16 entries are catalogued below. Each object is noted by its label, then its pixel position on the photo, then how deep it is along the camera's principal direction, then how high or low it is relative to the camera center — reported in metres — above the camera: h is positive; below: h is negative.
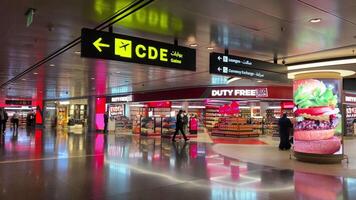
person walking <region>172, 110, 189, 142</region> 16.98 -0.52
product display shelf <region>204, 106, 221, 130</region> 26.47 -0.17
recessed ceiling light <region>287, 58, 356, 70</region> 10.93 +1.72
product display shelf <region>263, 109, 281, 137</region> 22.19 -0.51
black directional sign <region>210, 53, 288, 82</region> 8.10 +1.18
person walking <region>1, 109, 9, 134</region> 21.99 -0.49
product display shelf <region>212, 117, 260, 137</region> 20.78 -0.87
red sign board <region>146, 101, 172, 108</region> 25.80 +0.72
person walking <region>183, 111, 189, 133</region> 18.24 -0.45
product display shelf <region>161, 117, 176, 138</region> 19.43 -0.73
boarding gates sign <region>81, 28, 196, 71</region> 6.18 +1.25
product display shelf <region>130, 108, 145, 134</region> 23.48 -0.83
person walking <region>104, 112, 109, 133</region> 25.52 -0.71
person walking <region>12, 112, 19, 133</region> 27.80 -0.62
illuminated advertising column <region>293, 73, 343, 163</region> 9.91 -0.11
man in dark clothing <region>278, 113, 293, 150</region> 13.70 -0.68
